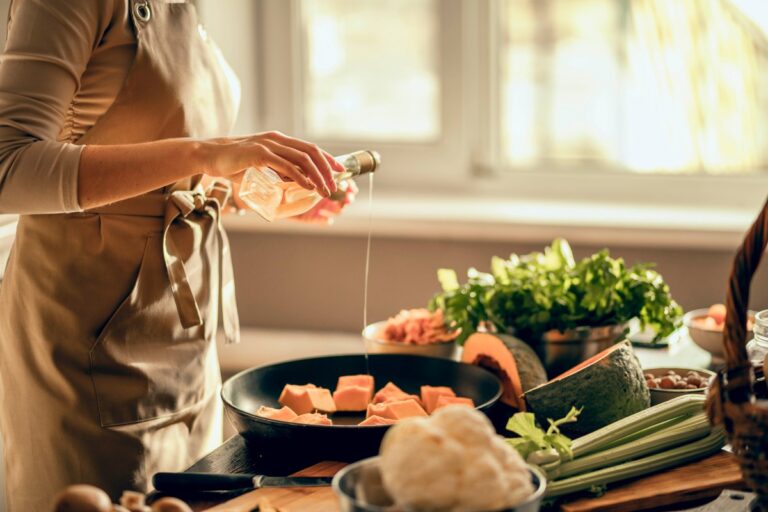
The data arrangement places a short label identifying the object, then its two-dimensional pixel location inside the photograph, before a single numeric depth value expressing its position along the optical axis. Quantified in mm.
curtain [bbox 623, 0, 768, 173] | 2777
